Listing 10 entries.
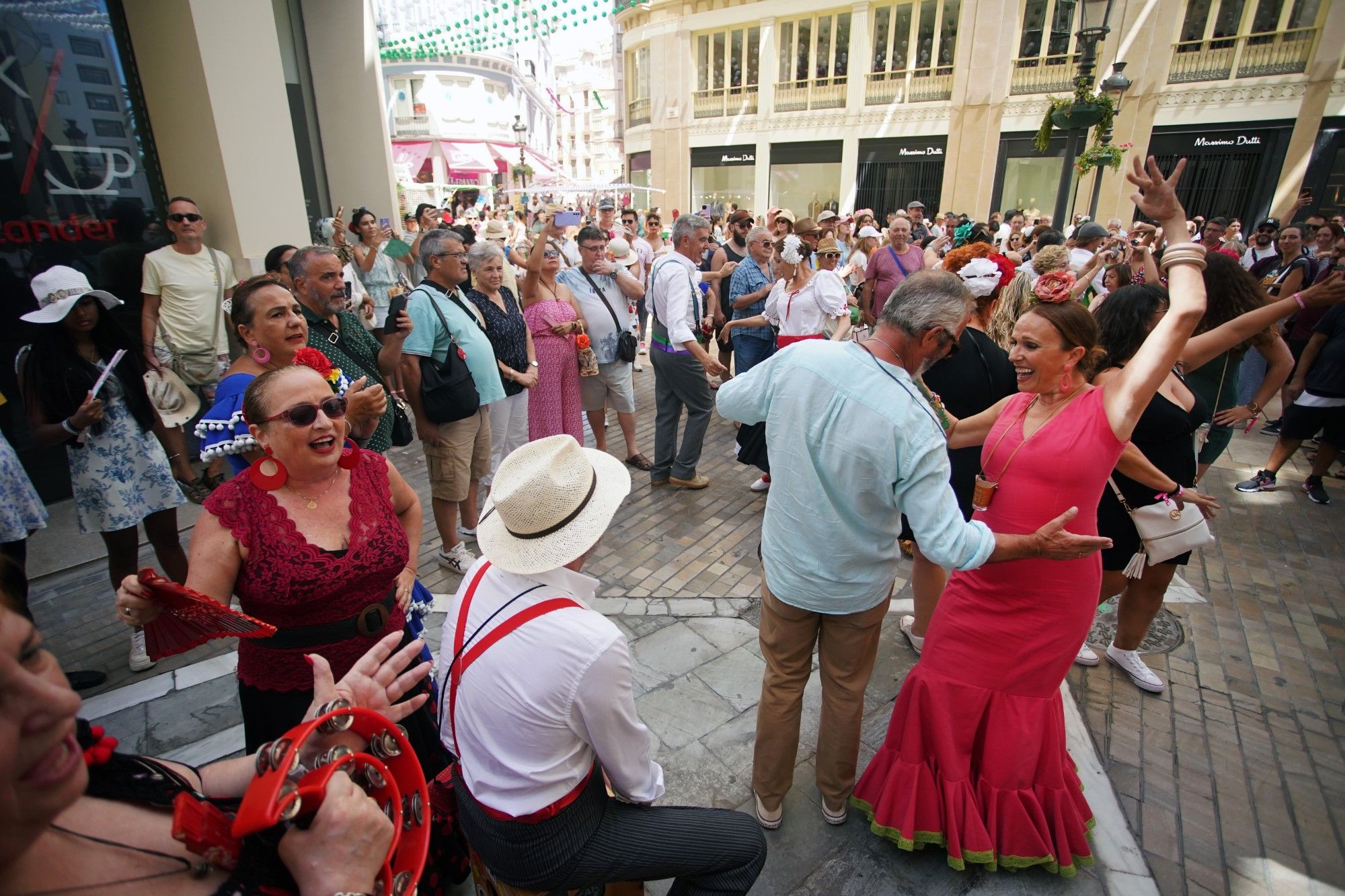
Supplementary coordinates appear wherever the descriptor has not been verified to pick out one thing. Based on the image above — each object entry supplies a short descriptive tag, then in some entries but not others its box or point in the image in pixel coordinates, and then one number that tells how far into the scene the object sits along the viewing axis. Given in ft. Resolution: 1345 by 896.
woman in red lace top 6.58
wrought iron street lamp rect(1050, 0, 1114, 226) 24.22
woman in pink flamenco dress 7.43
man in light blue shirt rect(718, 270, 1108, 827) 6.48
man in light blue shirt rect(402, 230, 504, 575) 13.41
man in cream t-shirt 16.08
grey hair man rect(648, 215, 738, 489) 16.79
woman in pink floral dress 17.08
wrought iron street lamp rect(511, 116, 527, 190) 90.81
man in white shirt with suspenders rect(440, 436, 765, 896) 5.01
